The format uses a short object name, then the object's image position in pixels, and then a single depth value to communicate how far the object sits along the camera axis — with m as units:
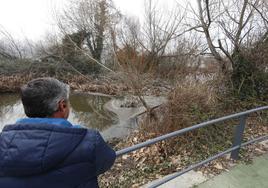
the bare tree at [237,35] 7.96
